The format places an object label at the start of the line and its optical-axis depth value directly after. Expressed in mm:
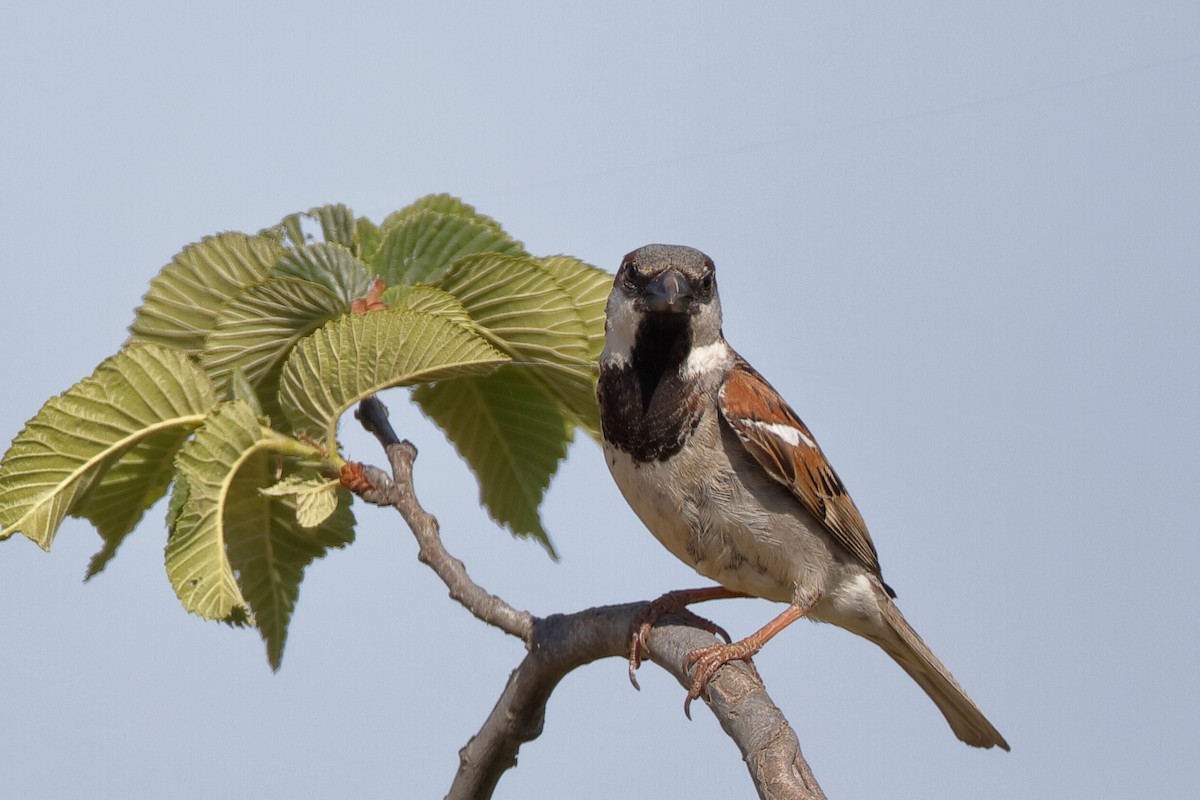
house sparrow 6961
